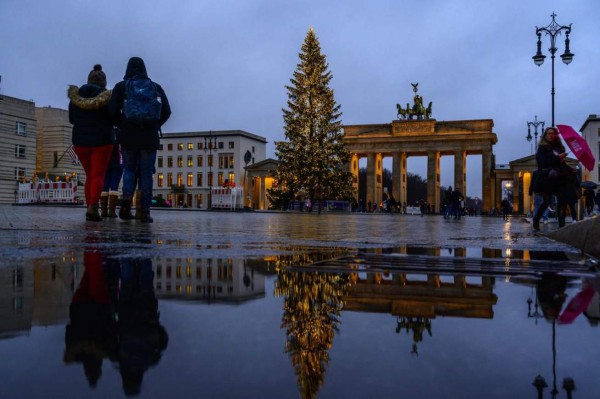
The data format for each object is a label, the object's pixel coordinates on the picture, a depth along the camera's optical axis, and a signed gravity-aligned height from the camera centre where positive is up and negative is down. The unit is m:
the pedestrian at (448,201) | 33.98 +0.82
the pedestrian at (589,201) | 30.60 +0.82
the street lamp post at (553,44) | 25.38 +7.83
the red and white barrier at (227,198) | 44.53 +1.17
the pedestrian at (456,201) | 32.81 +0.81
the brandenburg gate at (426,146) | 72.06 +8.89
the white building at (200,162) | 93.43 +8.58
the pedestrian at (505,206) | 37.16 +0.63
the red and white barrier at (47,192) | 34.22 +1.17
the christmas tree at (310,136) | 46.88 +6.45
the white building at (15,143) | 50.59 +6.24
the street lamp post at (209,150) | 93.69 +10.44
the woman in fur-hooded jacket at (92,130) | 8.70 +1.26
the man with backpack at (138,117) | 8.54 +1.45
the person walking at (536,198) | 10.21 +0.41
